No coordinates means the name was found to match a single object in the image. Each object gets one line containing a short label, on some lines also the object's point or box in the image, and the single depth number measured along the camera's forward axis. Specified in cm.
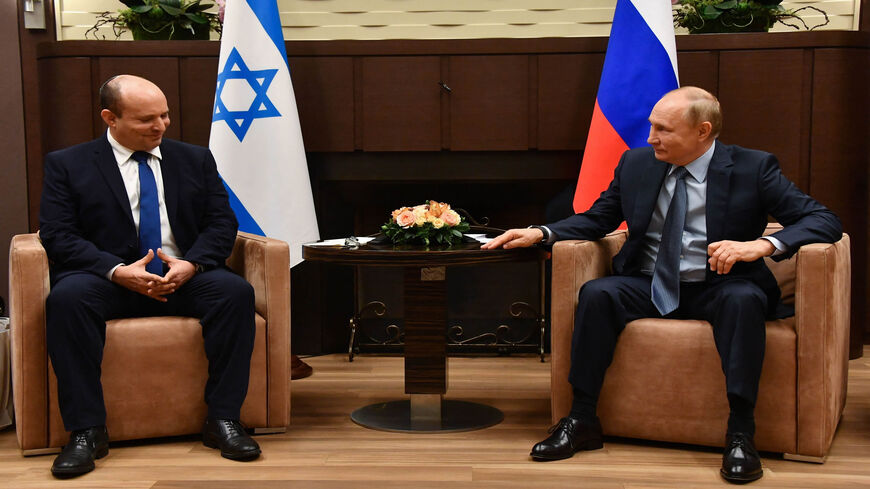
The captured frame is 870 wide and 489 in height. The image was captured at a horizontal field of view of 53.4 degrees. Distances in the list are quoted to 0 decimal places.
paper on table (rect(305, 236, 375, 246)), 302
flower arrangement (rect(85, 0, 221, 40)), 386
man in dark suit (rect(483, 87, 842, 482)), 255
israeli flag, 356
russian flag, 350
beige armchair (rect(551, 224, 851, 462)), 248
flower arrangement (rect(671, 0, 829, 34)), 380
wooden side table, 274
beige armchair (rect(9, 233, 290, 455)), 258
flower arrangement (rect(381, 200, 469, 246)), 287
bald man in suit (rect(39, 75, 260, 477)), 252
